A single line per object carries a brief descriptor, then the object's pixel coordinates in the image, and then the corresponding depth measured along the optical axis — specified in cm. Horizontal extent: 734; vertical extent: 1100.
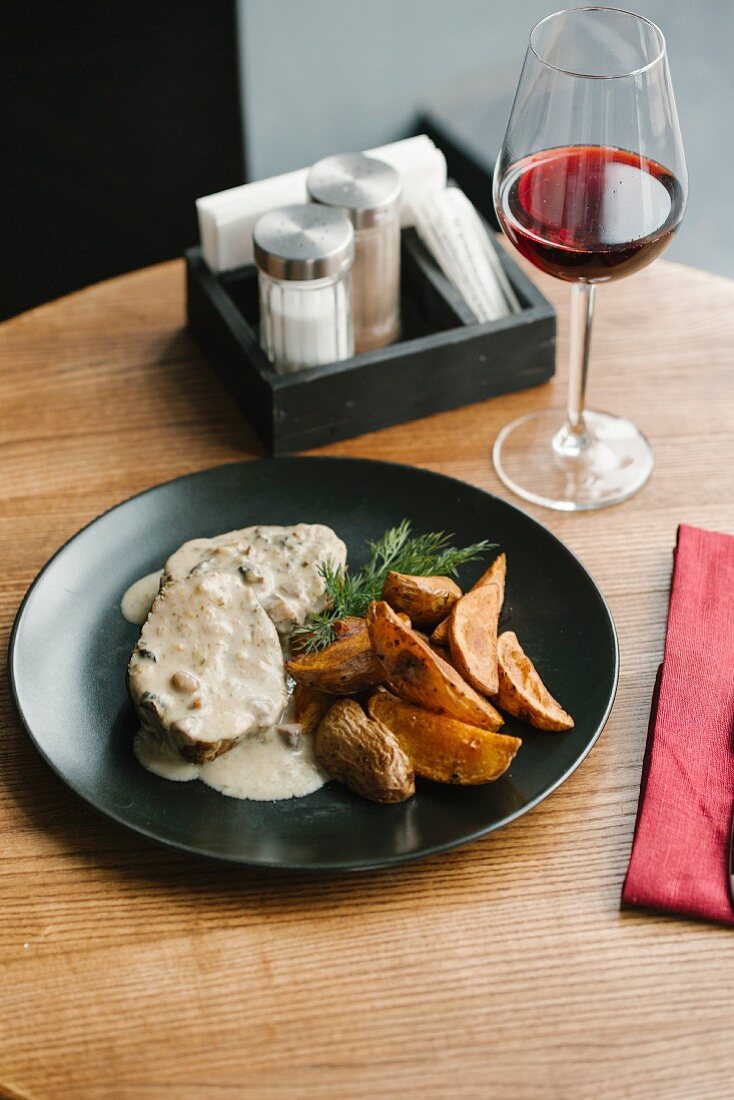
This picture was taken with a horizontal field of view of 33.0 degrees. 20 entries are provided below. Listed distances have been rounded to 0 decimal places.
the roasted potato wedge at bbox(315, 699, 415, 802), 113
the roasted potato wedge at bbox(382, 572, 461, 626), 128
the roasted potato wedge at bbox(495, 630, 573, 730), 120
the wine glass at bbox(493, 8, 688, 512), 131
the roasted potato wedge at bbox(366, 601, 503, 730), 114
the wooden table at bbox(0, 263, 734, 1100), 98
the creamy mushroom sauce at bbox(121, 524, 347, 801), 118
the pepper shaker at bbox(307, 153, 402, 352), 165
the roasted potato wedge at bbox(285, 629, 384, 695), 118
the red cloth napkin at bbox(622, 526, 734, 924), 109
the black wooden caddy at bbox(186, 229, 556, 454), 162
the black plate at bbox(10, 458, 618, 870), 112
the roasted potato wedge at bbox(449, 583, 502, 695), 119
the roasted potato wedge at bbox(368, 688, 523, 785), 113
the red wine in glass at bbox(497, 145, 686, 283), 133
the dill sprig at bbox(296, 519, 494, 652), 131
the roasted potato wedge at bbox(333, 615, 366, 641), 123
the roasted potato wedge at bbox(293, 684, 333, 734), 122
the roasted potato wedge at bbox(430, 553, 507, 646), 133
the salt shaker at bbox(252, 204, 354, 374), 154
